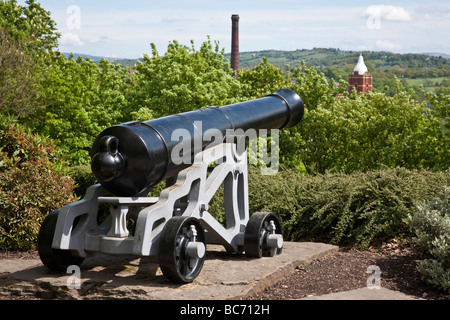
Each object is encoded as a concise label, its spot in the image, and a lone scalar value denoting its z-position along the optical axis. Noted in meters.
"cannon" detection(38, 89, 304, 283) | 5.40
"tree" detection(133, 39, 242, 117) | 18.47
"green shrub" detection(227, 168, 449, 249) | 8.03
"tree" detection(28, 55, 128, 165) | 18.92
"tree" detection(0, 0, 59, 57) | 28.50
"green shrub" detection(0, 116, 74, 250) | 8.00
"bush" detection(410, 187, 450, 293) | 5.81
